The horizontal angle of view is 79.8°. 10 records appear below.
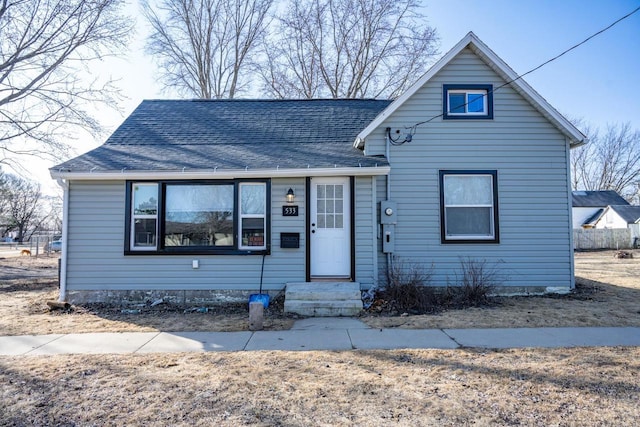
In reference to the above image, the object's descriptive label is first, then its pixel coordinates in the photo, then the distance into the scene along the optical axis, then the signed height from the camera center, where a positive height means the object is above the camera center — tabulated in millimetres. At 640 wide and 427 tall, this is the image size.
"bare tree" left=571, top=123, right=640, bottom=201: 40875 +6736
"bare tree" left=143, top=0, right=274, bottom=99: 21500 +10851
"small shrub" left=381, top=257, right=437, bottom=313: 7160 -1085
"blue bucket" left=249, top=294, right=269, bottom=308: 7326 -1256
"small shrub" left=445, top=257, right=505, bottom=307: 7539 -1041
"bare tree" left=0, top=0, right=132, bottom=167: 14823 +7508
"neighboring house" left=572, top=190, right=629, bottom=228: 39812 +3093
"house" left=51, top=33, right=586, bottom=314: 7898 +633
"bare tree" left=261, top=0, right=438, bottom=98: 21156 +10161
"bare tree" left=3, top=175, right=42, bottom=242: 42719 +3118
